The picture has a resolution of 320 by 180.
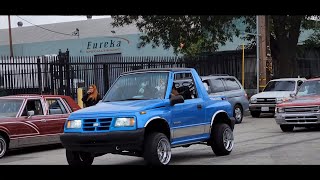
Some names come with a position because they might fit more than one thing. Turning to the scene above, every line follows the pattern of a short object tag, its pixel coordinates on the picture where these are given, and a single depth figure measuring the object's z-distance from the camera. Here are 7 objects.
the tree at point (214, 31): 30.54
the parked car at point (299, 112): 15.73
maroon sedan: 13.34
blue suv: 9.51
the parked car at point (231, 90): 20.59
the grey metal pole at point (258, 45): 26.92
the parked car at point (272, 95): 22.50
